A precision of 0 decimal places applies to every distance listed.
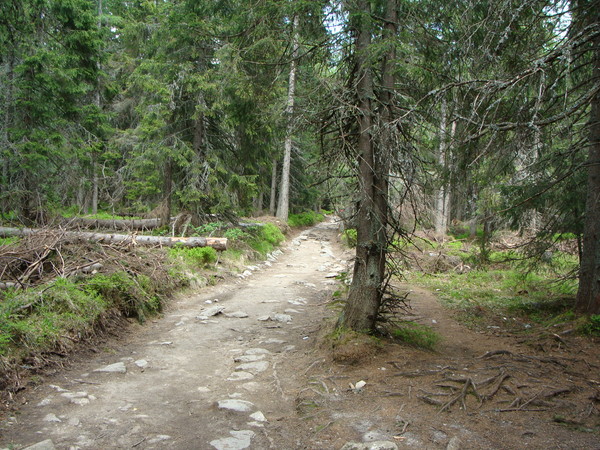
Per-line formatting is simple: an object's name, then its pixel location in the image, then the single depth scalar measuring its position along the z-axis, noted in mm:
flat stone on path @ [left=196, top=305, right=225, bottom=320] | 8041
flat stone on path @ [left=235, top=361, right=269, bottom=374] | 5551
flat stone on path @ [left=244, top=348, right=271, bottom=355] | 6204
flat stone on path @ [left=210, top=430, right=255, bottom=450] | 3553
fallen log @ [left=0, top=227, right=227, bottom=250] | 8659
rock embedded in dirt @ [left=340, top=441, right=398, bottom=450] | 3252
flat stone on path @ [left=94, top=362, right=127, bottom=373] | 5184
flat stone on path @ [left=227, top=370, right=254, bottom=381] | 5254
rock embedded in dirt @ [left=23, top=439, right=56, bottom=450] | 3253
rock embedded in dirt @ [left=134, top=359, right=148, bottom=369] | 5485
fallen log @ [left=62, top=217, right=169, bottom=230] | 14219
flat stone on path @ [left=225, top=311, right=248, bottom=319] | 8259
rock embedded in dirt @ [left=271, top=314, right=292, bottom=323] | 8125
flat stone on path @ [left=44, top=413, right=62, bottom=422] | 3813
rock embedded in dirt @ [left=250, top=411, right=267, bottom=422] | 4109
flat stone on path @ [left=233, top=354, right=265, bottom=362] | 5904
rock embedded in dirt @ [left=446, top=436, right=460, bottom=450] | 3175
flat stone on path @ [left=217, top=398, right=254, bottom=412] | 4332
